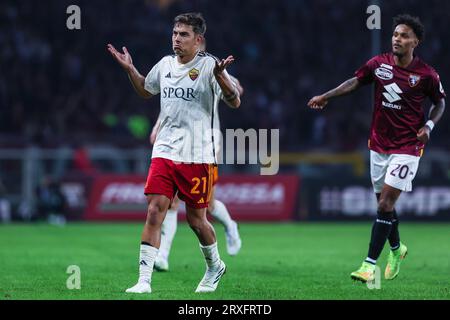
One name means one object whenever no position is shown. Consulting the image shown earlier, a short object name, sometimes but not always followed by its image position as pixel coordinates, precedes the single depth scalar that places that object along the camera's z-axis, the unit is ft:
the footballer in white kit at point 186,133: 59.36
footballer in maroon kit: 67.77
